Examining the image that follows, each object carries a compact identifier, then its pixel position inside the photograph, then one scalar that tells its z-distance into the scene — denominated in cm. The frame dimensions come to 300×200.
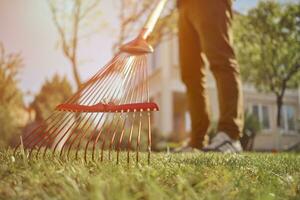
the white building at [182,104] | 1667
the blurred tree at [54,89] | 2188
